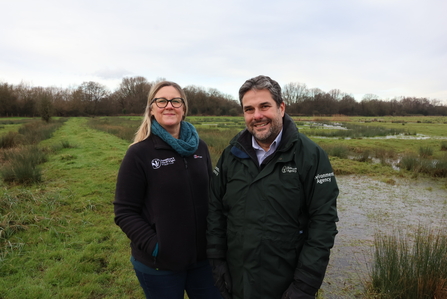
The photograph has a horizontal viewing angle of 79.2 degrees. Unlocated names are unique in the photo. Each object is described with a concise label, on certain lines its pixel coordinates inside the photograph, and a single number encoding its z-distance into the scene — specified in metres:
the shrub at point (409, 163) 10.91
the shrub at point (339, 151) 13.91
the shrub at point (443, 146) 15.56
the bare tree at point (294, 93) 99.22
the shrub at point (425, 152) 13.40
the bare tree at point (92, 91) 78.61
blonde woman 1.86
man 1.64
